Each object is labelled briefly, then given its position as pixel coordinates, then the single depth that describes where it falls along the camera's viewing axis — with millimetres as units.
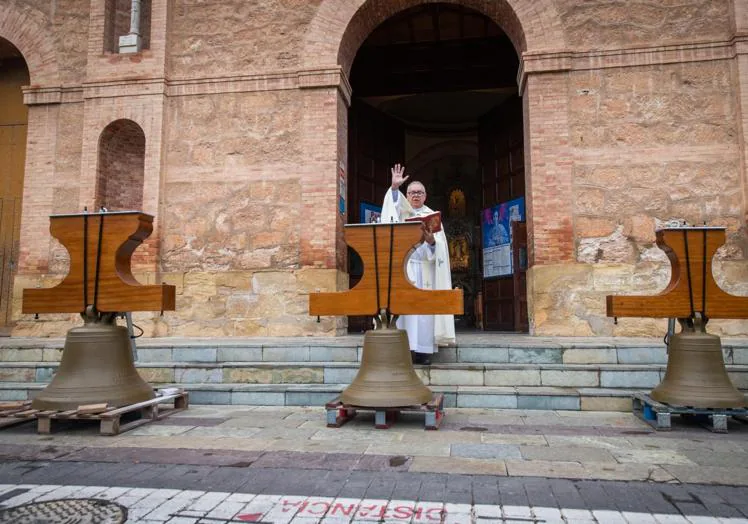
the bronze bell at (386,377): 4520
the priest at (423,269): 5852
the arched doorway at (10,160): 11117
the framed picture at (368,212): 10617
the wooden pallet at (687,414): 4379
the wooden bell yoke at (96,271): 4828
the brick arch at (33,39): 9430
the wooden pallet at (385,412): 4473
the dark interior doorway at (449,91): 10438
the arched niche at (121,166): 9141
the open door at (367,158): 10305
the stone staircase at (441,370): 5379
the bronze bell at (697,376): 4465
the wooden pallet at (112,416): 4356
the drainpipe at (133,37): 9133
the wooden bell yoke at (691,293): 4688
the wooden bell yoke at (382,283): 4727
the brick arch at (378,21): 8305
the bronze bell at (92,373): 4625
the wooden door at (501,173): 10398
